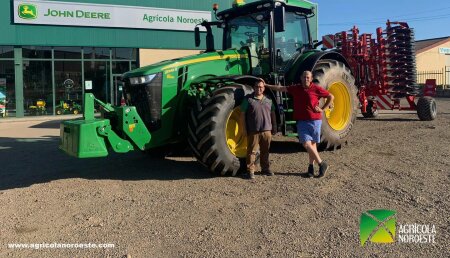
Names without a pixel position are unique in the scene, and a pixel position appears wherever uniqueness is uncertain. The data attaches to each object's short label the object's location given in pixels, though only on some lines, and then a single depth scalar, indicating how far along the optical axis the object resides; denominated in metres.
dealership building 18.00
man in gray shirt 6.15
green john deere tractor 5.96
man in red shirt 6.24
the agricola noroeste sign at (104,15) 17.84
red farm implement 12.48
